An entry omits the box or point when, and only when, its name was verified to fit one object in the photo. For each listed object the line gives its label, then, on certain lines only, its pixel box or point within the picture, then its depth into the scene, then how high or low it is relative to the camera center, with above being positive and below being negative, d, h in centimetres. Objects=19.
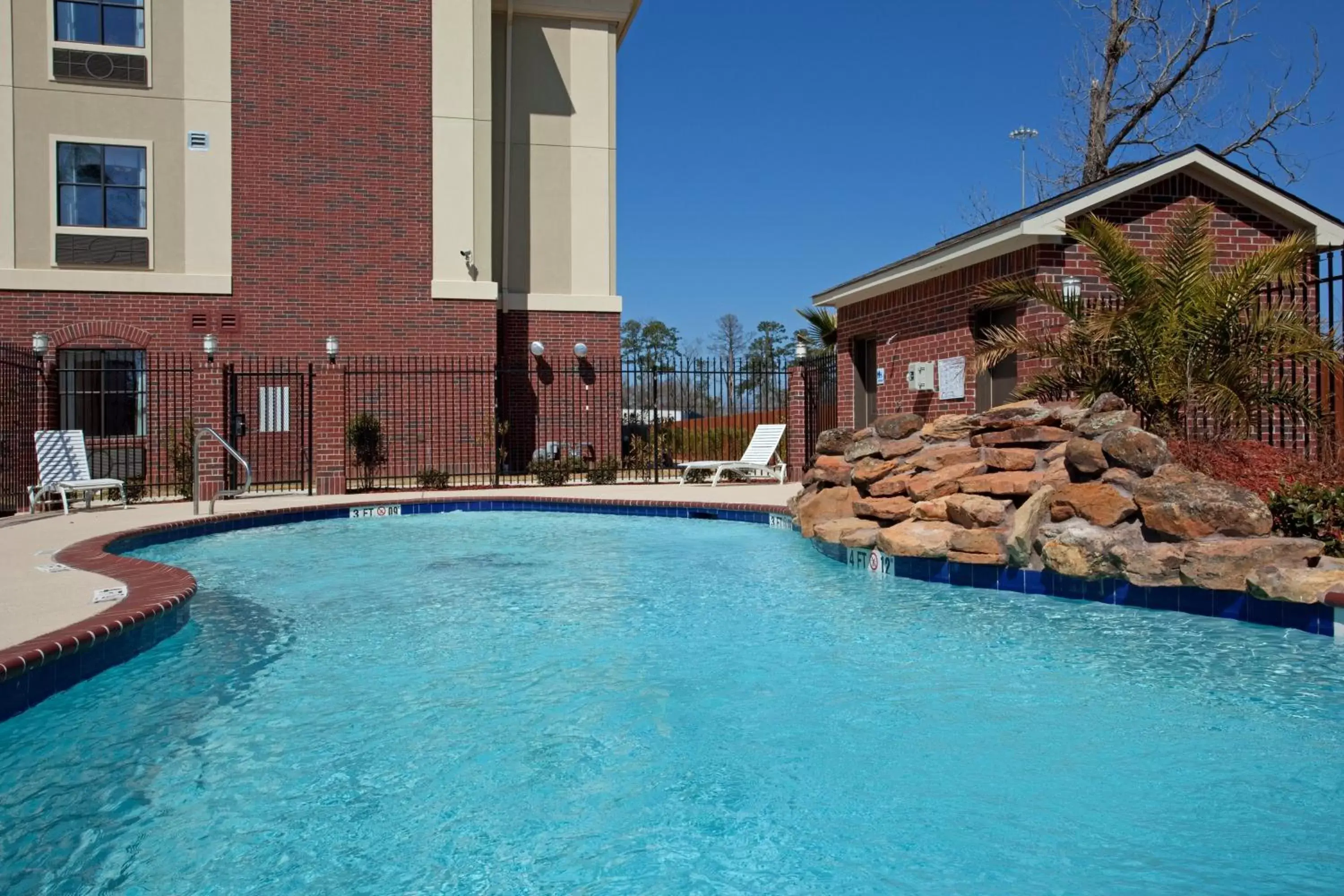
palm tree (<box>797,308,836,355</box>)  1883 +207
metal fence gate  1662 +24
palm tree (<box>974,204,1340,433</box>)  834 +88
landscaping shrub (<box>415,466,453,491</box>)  1576 -70
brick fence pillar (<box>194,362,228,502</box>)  1370 +28
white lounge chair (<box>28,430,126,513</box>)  1229 -36
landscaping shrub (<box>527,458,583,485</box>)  1652 -61
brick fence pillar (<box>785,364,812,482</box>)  1675 +24
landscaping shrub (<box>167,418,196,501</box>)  1469 -30
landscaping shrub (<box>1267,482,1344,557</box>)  646 -52
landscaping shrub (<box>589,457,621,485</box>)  1686 -65
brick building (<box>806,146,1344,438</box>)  1103 +216
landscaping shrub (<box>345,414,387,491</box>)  1658 -9
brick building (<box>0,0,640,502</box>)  1647 +434
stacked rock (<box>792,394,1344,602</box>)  607 -52
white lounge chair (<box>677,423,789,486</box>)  1553 -39
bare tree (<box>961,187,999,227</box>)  2781 +641
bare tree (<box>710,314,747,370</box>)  5284 +537
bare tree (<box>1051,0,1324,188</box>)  2066 +746
